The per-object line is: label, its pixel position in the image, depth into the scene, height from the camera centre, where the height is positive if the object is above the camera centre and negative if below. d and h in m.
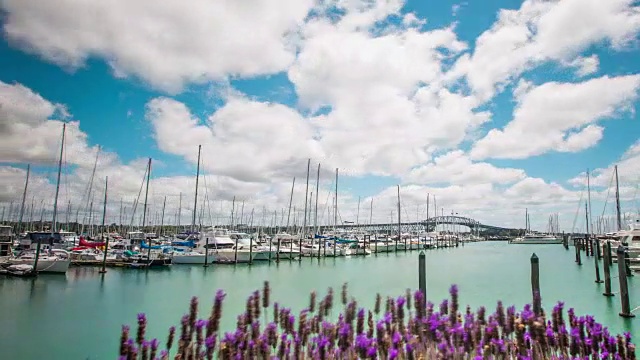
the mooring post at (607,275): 23.94 -1.87
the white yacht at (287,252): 57.16 -2.41
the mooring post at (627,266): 36.65 -1.95
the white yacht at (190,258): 48.10 -2.99
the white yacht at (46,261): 35.41 -2.83
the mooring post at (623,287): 17.30 -1.83
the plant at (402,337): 5.98 -1.58
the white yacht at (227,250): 51.87 -2.17
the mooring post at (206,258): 46.98 -2.89
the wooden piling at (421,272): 14.02 -1.13
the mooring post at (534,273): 13.17 -1.03
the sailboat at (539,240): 156.88 +0.51
